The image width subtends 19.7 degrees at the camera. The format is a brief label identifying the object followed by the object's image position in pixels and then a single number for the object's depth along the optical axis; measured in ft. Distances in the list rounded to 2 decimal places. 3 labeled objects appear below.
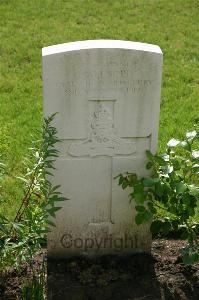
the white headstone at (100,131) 11.73
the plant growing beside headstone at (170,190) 11.98
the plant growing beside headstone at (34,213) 10.95
